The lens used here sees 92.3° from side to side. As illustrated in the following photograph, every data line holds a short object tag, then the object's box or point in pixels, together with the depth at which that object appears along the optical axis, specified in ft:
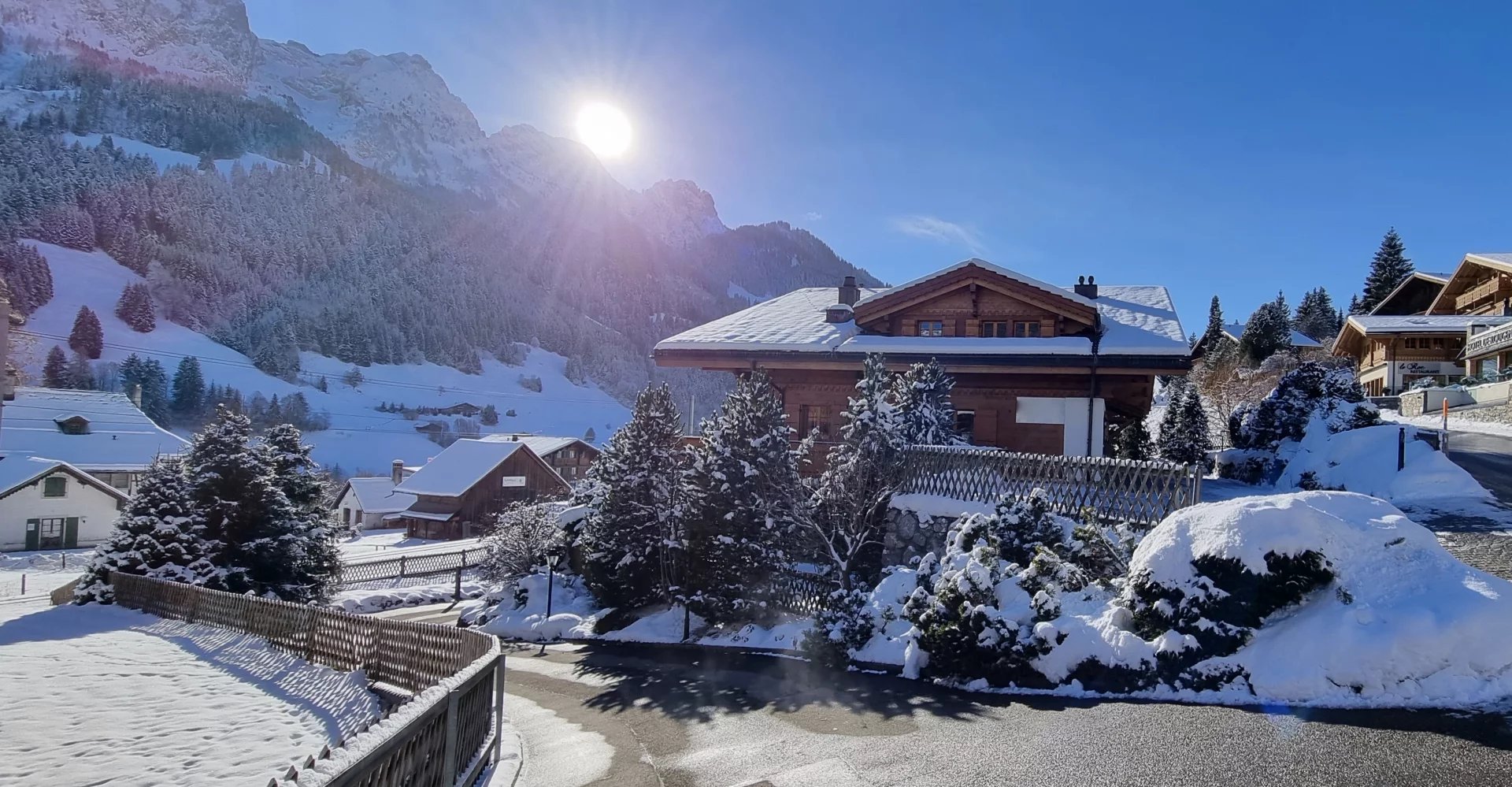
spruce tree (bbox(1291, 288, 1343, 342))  214.48
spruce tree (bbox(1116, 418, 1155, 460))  83.05
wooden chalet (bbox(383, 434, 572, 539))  153.48
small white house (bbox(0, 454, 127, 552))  130.72
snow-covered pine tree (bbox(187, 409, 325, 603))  54.44
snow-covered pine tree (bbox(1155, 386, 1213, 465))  87.51
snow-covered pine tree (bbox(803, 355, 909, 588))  44.21
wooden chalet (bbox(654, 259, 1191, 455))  58.23
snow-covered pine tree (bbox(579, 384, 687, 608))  51.67
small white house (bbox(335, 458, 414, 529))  184.04
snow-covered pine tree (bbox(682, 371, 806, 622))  46.19
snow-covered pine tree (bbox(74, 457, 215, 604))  54.03
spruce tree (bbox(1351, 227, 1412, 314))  199.21
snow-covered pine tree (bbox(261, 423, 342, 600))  59.93
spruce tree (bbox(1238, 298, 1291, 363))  150.00
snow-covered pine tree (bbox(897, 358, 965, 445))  48.24
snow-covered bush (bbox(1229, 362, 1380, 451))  65.87
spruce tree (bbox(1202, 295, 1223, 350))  201.98
